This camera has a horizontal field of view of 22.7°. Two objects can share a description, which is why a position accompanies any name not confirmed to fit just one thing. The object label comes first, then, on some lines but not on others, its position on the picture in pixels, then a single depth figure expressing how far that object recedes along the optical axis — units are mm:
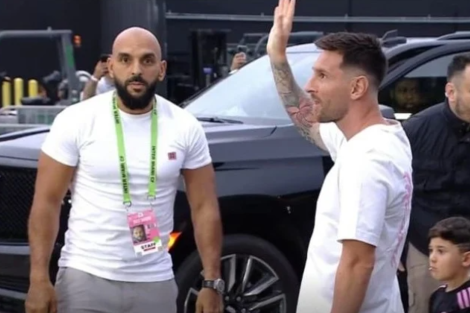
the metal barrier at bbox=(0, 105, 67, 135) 12566
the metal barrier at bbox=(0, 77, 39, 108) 21469
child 4699
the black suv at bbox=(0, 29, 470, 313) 6586
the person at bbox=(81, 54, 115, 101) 12850
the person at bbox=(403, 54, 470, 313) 5539
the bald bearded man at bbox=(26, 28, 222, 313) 4520
